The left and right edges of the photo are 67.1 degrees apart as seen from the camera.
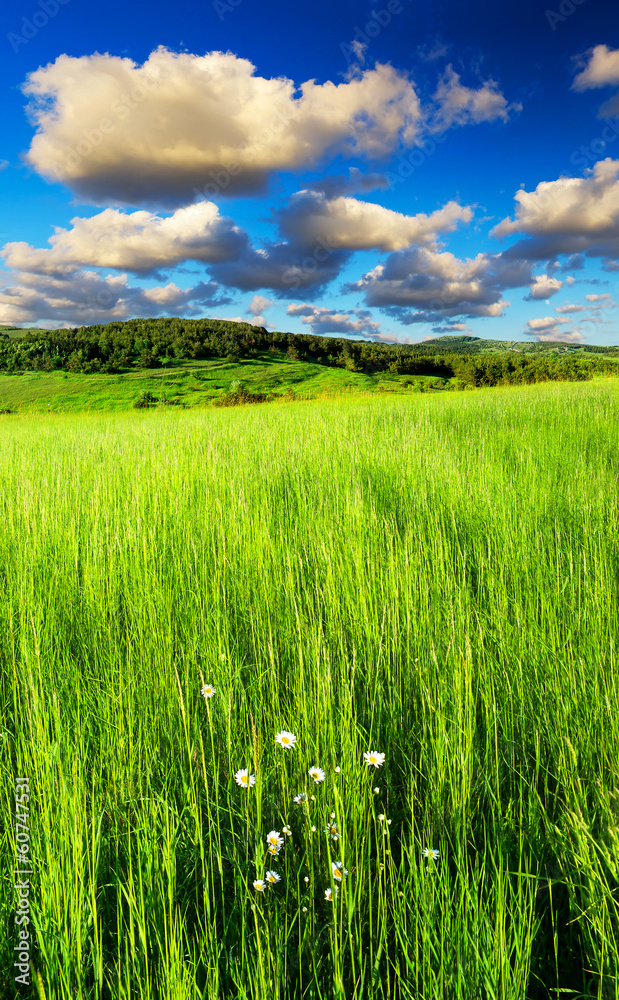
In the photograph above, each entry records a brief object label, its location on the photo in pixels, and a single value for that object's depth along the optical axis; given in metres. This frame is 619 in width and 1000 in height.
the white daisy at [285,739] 1.27
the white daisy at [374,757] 1.21
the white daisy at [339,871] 0.93
